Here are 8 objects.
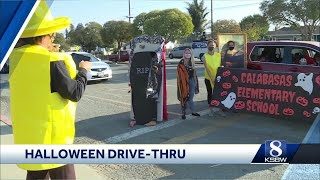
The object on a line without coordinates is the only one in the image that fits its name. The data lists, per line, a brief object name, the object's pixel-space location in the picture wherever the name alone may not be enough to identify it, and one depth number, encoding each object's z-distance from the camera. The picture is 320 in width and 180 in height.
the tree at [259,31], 15.53
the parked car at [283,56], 5.63
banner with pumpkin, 4.68
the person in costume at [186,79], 5.54
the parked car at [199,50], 16.42
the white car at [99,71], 11.02
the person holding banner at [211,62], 5.80
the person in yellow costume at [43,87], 1.65
